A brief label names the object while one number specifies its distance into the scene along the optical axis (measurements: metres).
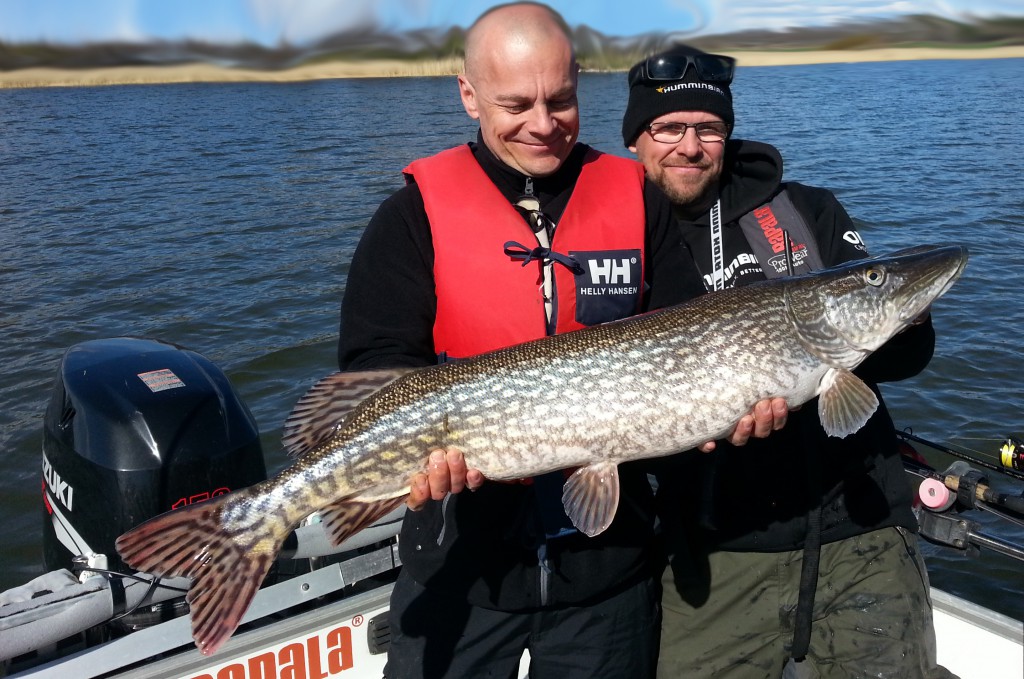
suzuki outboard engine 3.68
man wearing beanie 3.28
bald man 2.81
